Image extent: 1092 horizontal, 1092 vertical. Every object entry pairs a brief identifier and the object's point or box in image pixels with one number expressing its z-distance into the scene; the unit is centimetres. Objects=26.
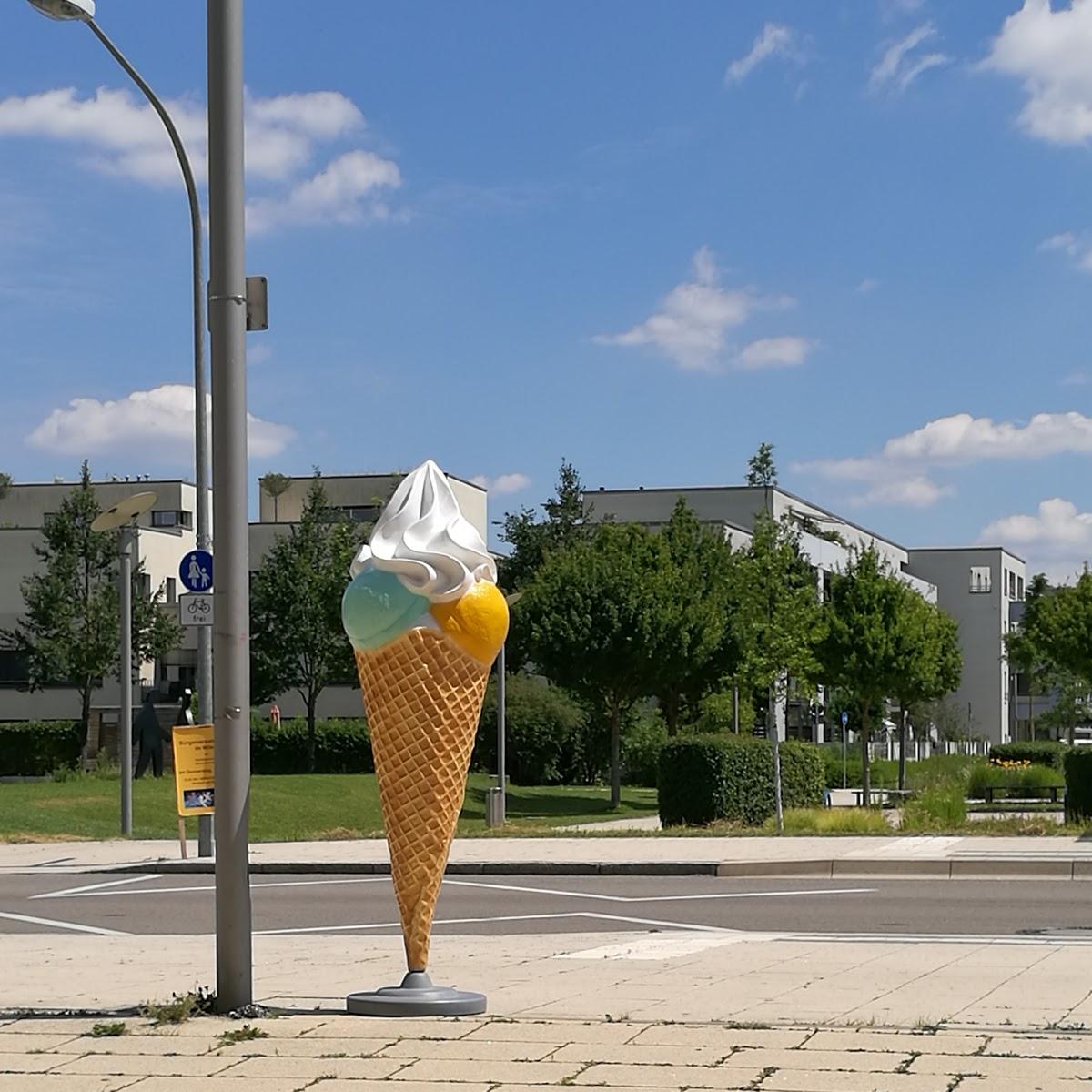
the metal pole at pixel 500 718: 3275
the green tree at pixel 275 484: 8250
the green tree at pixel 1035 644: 6172
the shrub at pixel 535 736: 5547
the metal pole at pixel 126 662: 2536
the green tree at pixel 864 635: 5141
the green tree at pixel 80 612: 4853
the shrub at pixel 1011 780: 3932
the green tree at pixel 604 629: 4653
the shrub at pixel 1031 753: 5634
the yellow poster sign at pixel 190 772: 1728
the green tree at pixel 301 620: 5353
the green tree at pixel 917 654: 5159
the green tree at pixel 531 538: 7075
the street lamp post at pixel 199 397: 2069
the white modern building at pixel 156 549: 6341
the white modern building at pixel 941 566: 8888
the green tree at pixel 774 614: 3081
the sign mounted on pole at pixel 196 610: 2078
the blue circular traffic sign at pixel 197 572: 2123
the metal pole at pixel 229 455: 847
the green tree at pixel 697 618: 4697
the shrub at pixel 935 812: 2494
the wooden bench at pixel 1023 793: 3844
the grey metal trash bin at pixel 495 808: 3027
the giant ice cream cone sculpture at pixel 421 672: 831
